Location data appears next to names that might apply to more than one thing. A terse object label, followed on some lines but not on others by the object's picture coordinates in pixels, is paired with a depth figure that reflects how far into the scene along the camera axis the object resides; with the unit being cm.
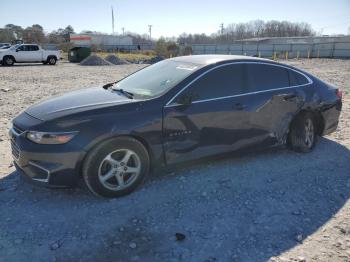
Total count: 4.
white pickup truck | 2772
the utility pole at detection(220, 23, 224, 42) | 12575
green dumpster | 3544
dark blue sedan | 380
